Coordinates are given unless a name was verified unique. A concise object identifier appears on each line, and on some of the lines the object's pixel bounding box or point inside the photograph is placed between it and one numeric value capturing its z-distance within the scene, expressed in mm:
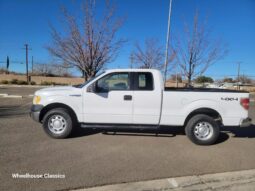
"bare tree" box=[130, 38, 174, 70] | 21478
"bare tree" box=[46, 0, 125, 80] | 11640
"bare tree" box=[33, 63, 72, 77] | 79512
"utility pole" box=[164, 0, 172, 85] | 12562
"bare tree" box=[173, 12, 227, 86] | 13648
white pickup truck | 5070
